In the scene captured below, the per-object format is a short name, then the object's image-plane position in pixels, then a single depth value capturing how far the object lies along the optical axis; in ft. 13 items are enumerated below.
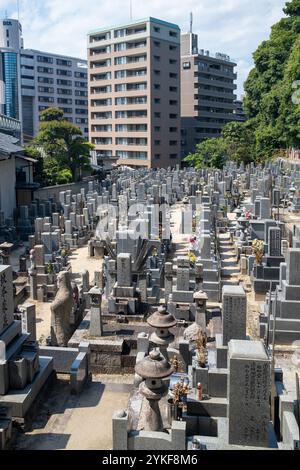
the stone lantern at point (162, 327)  32.12
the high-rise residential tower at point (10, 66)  275.39
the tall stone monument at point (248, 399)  24.21
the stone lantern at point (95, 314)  41.47
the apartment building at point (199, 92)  269.64
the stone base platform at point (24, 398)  29.58
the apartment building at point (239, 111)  354.25
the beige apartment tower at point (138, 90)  220.23
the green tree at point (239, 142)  188.75
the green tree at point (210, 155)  190.08
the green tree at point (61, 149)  140.36
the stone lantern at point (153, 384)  25.58
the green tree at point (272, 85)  160.04
